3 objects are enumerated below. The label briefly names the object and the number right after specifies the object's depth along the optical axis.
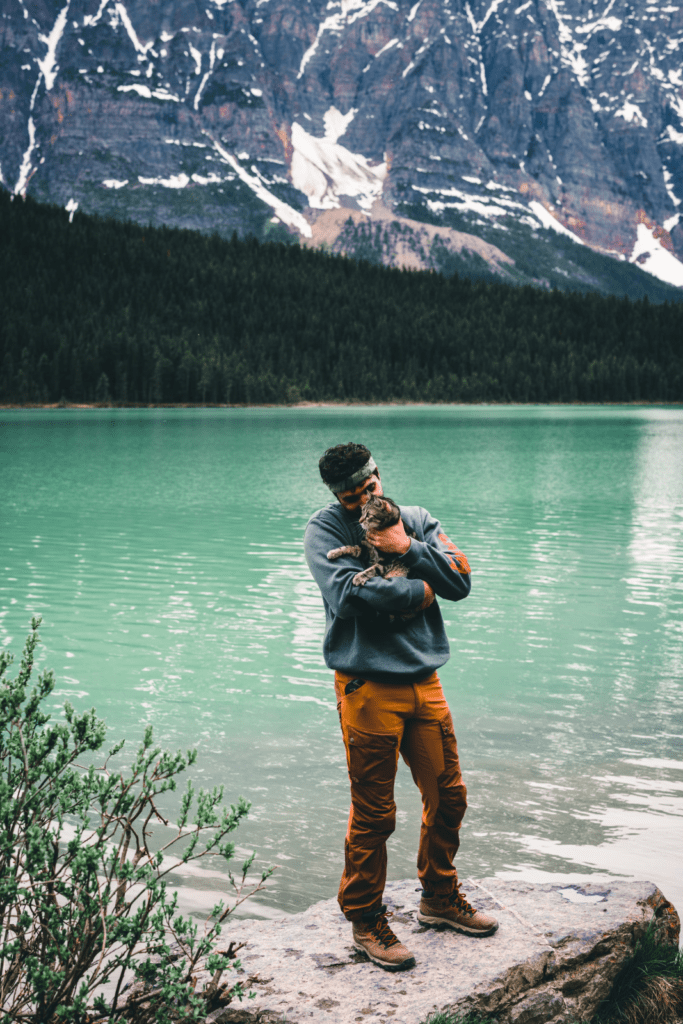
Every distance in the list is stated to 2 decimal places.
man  4.35
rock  3.98
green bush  3.32
